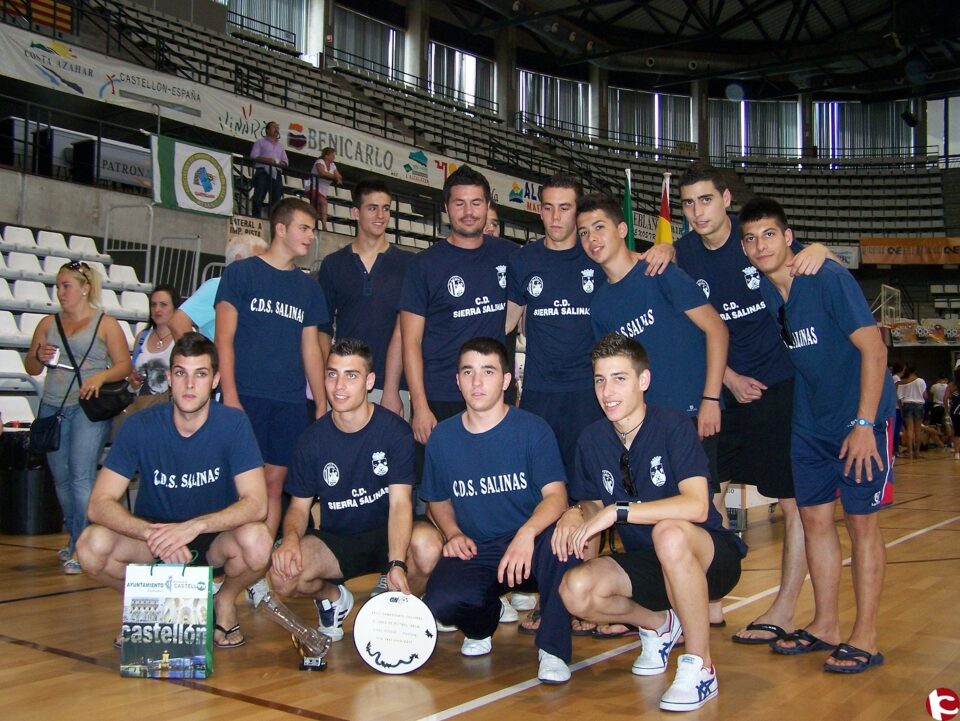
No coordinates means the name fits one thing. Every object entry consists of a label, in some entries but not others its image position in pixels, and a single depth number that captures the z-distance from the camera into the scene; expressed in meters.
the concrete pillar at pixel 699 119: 28.19
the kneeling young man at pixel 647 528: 2.87
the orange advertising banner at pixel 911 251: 25.02
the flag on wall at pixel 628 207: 9.87
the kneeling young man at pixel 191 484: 3.34
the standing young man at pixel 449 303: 4.09
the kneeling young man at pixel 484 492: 3.27
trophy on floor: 3.19
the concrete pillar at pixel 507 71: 24.53
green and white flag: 10.10
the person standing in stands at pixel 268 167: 11.56
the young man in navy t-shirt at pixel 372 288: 4.55
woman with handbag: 5.02
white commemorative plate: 3.14
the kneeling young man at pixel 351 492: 3.49
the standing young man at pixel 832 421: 3.22
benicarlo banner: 10.72
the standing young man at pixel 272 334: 4.14
